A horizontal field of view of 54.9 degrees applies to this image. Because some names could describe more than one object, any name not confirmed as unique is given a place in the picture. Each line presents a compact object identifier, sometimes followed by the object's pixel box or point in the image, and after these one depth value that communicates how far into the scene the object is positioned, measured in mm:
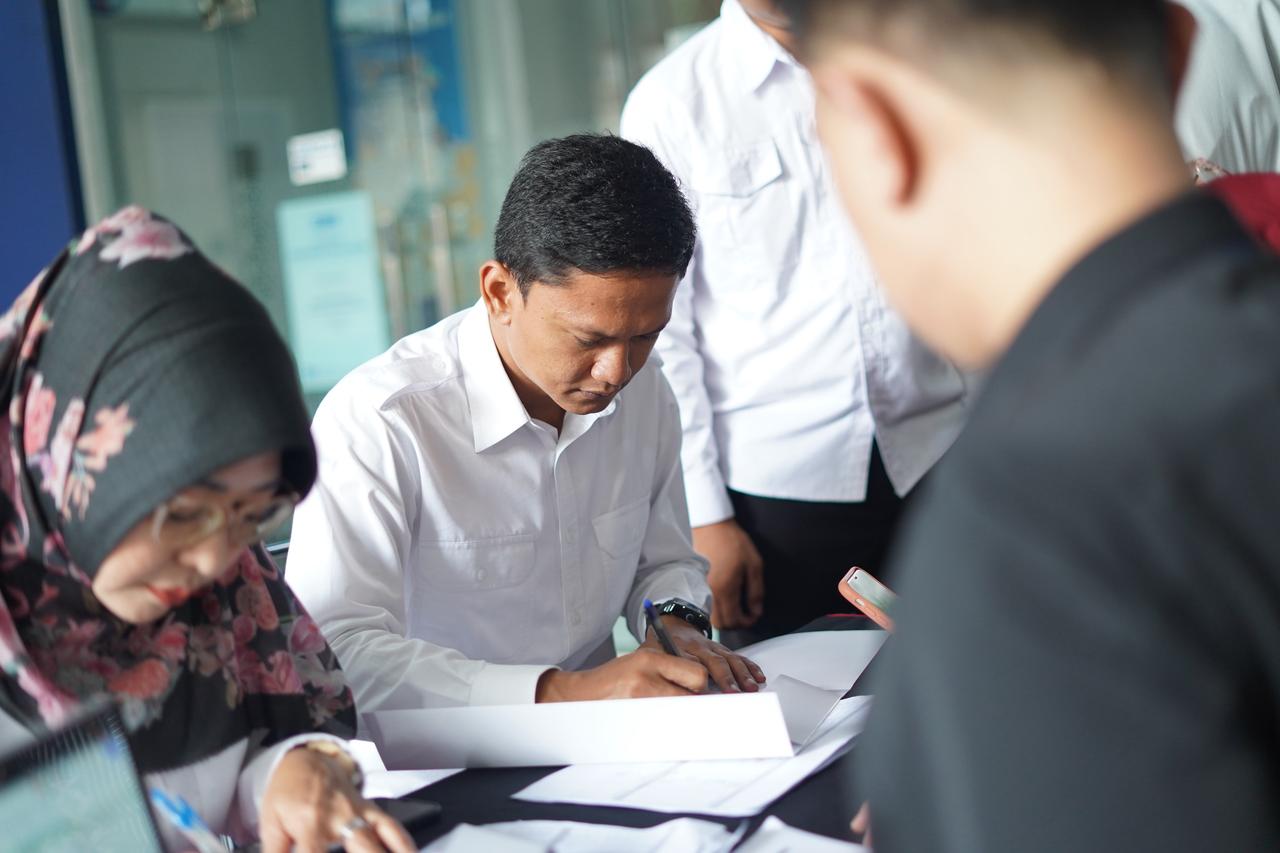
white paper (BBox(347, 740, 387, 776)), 1428
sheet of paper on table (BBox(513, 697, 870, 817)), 1194
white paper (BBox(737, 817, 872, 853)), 1071
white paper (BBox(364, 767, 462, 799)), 1324
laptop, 904
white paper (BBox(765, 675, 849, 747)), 1368
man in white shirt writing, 1552
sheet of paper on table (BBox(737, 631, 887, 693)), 1571
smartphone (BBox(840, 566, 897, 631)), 1604
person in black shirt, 490
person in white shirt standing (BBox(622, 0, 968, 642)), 2223
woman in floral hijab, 1041
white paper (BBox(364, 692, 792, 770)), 1300
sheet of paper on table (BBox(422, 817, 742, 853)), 1101
